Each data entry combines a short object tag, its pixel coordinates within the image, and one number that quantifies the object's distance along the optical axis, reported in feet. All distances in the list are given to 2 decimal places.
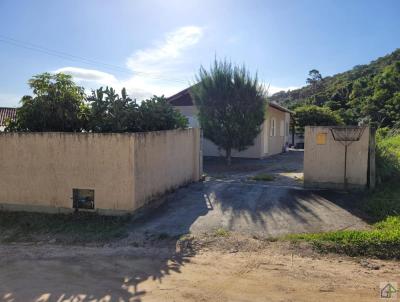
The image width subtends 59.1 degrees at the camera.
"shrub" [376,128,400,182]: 33.17
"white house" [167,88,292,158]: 63.98
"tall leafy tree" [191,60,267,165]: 52.16
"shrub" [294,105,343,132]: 92.53
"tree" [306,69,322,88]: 218.05
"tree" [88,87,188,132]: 27.53
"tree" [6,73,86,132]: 27.35
